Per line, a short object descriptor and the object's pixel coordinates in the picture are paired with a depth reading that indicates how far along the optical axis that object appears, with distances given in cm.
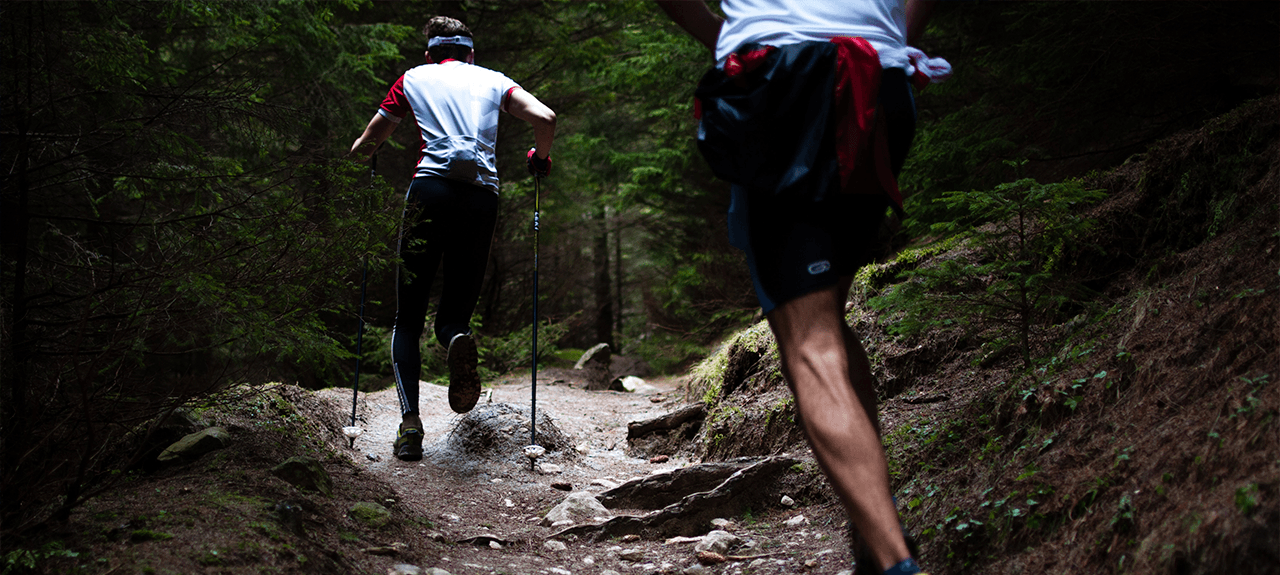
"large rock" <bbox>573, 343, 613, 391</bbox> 1117
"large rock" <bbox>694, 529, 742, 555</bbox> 295
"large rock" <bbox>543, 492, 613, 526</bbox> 350
